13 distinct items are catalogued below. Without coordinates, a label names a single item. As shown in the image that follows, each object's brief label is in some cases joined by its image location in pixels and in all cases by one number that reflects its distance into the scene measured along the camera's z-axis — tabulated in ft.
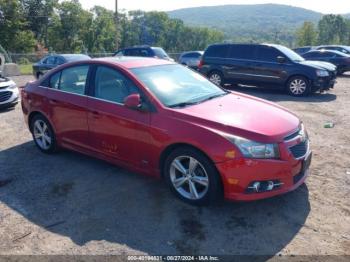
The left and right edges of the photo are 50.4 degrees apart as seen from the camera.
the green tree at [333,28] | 277.23
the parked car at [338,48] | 74.59
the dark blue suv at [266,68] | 39.91
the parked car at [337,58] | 62.80
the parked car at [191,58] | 75.61
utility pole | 114.52
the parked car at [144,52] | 64.29
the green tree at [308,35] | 258.53
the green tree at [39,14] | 203.31
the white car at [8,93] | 32.32
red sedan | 13.04
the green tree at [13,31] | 168.93
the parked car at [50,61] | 53.01
